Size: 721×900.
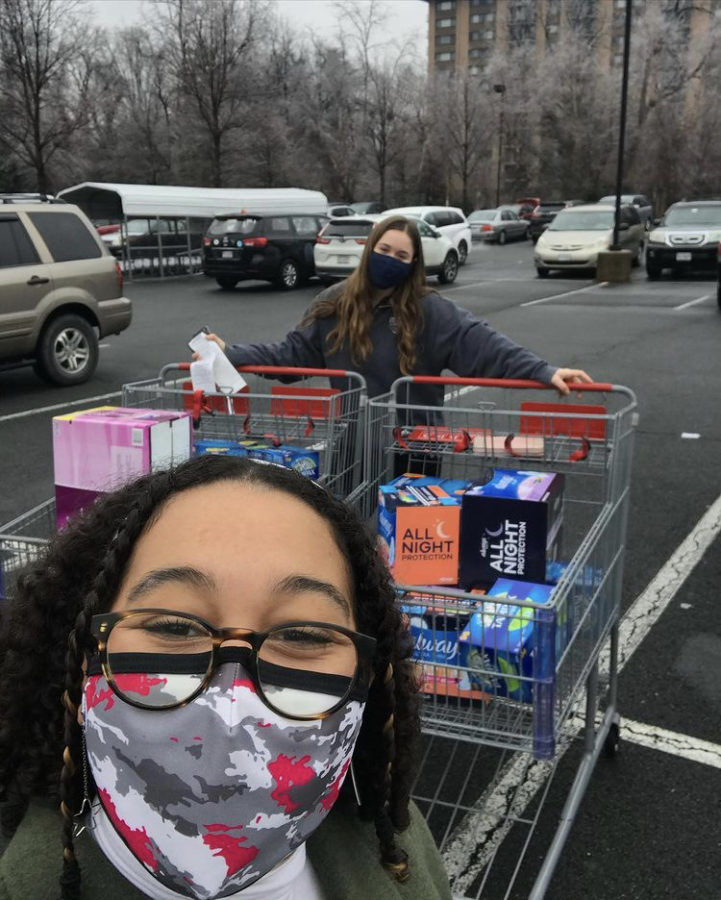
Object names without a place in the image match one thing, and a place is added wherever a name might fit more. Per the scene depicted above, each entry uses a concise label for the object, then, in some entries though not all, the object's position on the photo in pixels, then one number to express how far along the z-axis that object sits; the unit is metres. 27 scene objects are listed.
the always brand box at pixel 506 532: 2.67
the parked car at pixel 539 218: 38.06
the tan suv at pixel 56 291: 9.19
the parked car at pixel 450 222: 23.52
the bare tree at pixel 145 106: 44.56
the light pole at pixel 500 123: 55.88
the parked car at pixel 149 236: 23.77
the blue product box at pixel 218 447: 3.03
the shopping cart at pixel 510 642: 2.28
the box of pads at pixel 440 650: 2.37
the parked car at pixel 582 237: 21.70
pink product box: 2.63
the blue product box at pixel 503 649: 2.23
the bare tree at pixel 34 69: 26.55
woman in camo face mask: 1.06
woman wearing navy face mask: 3.87
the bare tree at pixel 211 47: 35.69
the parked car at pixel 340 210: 34.36
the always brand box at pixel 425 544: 2.76
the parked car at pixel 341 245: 19.12
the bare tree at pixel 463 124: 54.41
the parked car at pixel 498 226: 37.53
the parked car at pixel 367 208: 38.31
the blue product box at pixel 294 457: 3.09
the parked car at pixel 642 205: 34.97
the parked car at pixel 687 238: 19.78
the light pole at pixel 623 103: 19.38
